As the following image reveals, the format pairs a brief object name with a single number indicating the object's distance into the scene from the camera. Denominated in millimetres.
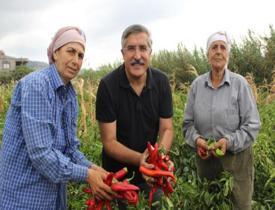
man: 3262
